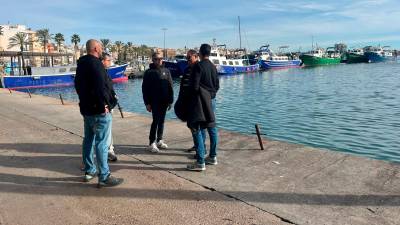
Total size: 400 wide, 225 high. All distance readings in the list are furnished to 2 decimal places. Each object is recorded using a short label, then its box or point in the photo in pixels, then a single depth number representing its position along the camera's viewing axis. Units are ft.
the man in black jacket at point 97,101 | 17.21
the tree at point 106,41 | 380.09
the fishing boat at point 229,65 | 233.55
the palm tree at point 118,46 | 438.81
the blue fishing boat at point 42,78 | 163.53
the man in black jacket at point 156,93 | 24.07
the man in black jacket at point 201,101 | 19.71
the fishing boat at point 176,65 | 213.87
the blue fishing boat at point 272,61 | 295.28
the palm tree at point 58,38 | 385.70
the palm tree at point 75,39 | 399.44
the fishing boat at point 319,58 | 356.79
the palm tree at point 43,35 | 376.89
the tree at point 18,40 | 366.45
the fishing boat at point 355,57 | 419.95
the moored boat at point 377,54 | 411.13
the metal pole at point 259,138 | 24.34
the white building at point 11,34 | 397.80
